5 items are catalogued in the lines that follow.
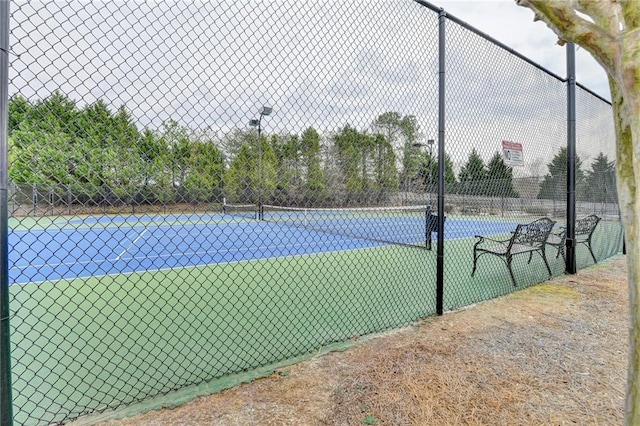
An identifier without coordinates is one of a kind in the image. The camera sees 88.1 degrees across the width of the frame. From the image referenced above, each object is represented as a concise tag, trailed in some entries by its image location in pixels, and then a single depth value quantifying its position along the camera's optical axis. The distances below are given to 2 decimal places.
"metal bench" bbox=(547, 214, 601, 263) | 4.78
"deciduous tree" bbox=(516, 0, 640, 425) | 0.93
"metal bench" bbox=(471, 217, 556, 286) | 4.25
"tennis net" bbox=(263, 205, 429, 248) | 6.57
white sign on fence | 3.95
